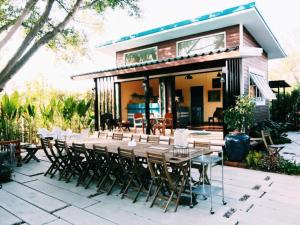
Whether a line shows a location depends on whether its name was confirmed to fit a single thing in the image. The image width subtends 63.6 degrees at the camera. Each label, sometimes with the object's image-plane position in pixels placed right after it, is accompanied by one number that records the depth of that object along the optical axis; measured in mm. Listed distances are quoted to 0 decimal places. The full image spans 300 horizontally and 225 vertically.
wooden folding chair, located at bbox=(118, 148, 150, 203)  4406
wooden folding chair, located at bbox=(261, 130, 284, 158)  6396
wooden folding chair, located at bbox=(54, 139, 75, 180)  5641
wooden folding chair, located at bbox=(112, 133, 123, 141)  6963
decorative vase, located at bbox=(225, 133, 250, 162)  6719
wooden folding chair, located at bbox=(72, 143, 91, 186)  5342
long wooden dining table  4082
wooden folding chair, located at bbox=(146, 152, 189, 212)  3899
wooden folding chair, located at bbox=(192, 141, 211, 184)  4641
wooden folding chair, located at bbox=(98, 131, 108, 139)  7602
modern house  8102
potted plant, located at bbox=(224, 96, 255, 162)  6746
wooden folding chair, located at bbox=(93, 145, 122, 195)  4859
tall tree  5340
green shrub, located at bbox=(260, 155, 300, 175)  5844
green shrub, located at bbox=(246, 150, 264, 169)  6379
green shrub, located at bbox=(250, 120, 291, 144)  9277
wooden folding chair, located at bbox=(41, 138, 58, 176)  6136
